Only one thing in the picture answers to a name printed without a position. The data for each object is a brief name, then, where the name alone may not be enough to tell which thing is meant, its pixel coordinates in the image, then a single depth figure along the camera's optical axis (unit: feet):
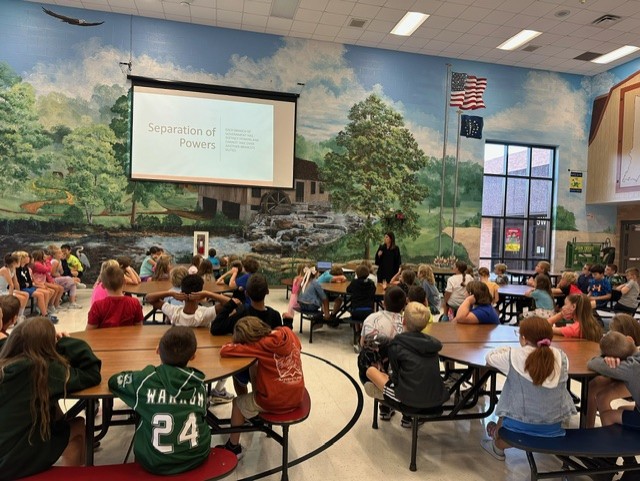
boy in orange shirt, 8.78
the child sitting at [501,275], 26.50
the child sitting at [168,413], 6.55
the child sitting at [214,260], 28.32
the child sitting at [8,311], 8.54
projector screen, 33.65
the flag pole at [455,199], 40.22
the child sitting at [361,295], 18.66
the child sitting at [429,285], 19.16
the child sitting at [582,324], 11.82
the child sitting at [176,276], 14.63
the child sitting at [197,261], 21.30
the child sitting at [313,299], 19.99
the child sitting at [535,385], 8.17
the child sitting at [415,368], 9.19
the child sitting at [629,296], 24.12
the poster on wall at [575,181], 43.06
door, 41.06
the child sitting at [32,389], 6.19
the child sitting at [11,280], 20.51
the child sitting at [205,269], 20.53
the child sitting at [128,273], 19.09
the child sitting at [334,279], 21.67
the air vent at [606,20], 31.70
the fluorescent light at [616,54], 36.76
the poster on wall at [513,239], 42.96
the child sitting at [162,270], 21.03
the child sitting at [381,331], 10.98
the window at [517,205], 42.37
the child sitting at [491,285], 21.24
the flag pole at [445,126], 39.91
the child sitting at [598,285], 24.98
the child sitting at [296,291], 21.12
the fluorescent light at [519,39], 34.96
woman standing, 25.61
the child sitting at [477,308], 13.46
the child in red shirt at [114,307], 11.17
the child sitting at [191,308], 11.16
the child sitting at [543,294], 17.46
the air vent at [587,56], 38.17
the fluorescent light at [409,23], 32.65
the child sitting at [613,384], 9.58
